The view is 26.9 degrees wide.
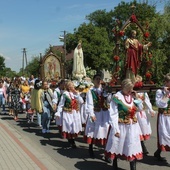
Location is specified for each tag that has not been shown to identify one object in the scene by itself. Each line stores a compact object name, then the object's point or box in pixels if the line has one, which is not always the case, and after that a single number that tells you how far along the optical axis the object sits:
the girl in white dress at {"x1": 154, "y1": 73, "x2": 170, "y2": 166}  7.27
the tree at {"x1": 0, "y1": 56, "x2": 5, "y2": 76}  106.64
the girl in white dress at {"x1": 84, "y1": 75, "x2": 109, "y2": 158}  7.69
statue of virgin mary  15.07
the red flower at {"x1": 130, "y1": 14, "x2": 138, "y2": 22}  9.37
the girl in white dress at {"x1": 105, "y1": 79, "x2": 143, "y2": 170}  6.19
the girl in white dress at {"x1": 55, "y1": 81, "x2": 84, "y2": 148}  8.92
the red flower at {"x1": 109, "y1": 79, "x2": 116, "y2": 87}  8.24
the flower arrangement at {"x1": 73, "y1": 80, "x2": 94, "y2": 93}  11.04
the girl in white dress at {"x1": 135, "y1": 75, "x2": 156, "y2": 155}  8.20
